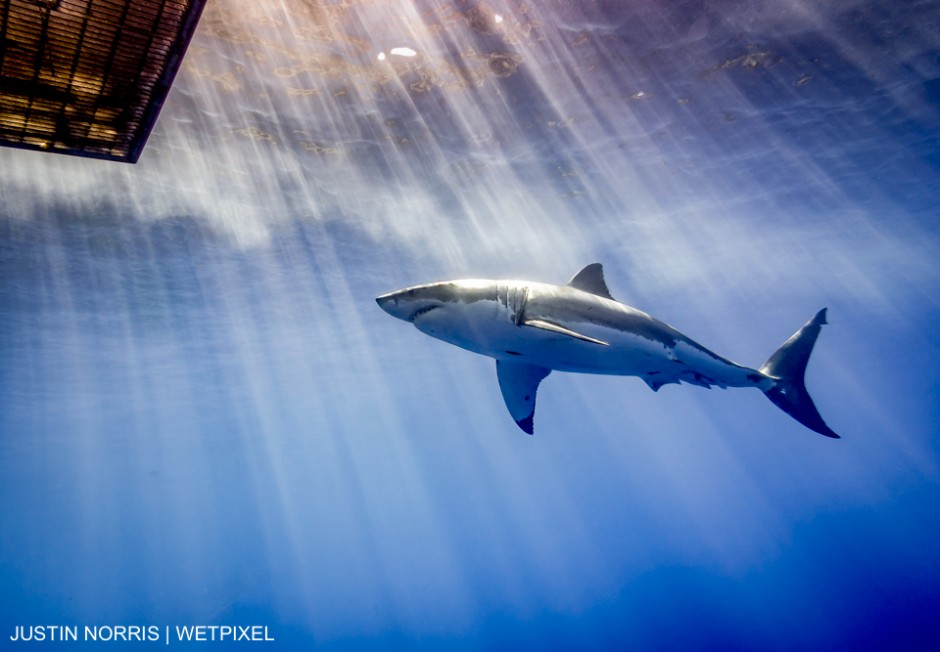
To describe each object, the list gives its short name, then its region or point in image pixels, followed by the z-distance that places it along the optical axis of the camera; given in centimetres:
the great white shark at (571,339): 492
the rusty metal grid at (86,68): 331
